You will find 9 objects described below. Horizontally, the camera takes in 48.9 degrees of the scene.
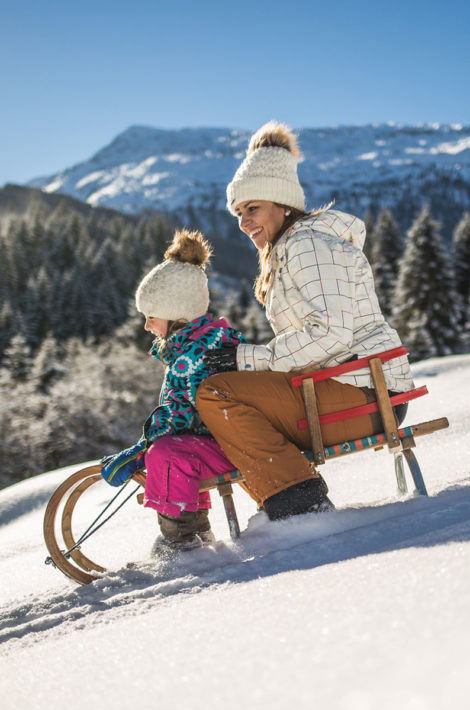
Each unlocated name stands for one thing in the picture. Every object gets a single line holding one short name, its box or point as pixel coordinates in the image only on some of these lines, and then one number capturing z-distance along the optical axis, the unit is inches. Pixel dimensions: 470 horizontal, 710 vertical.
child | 100.3
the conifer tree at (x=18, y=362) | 1048.9
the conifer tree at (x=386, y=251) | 1057.5
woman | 93.1
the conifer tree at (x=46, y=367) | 946.9
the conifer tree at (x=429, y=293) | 822.5
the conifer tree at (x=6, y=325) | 1601.9
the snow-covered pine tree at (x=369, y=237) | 1109.3
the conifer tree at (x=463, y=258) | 1054.4
